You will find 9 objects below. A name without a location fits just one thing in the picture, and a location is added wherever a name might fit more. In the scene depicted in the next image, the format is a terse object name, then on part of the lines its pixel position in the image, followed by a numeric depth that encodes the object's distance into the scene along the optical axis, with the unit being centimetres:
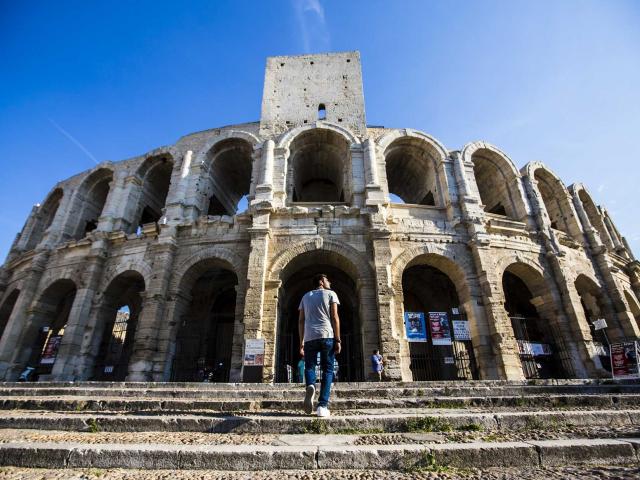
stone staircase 268
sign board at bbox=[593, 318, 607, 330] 1175
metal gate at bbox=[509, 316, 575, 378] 1109
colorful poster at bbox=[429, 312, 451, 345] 1071
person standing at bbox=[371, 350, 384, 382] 887
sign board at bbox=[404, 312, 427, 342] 1048
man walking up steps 380
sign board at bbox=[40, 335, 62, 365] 1184
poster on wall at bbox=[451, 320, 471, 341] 1078
